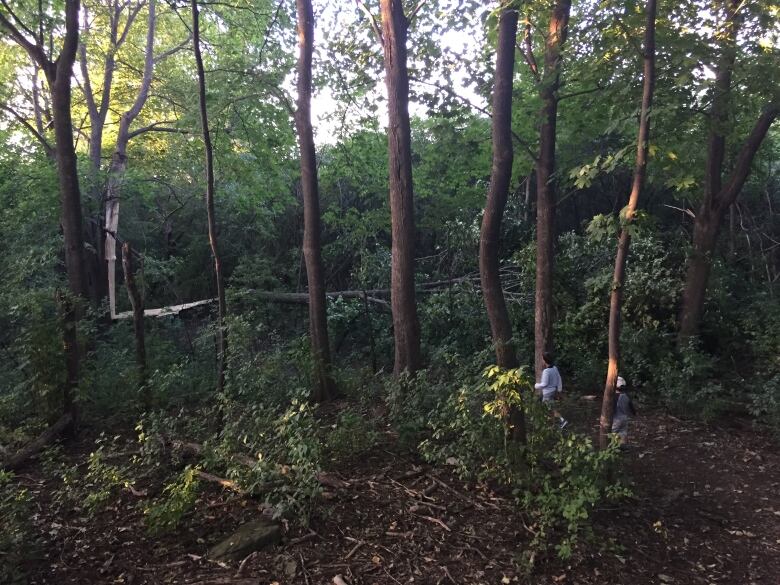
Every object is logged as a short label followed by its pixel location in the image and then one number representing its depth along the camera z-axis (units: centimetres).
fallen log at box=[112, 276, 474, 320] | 1326
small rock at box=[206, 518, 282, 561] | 445
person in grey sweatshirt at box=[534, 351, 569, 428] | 772
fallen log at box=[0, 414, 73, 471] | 685
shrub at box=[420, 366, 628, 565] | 471
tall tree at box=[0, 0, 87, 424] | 781
